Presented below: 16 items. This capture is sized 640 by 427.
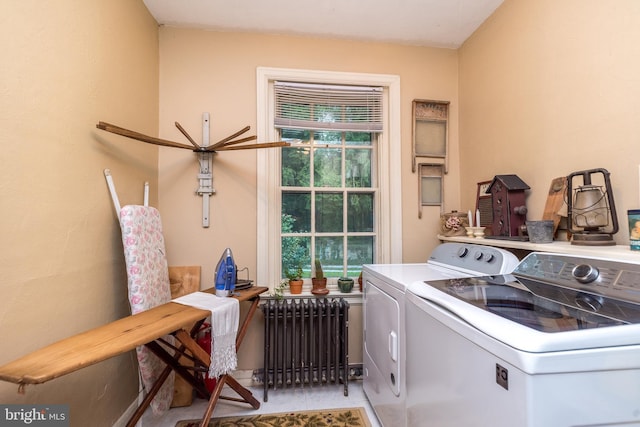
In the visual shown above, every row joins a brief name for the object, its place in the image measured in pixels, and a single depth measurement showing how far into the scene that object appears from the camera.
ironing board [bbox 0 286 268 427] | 0.92
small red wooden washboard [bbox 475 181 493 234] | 2.05
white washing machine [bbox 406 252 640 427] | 0.72
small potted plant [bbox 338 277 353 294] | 2.43
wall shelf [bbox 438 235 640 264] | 1.10
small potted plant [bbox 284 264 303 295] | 2.41
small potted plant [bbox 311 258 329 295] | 2.42
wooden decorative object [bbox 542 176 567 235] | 1.61
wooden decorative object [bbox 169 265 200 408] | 2.24
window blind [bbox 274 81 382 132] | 2.44
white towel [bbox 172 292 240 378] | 1.58
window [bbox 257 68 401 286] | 2.44
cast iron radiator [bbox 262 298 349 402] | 2.20
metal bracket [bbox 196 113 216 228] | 2.32
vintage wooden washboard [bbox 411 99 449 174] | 2.56
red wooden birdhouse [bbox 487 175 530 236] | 1.85
